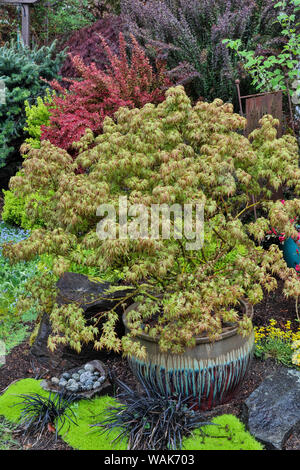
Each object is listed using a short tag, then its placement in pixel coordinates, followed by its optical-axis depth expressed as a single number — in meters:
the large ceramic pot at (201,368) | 3.12
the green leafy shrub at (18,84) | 7.71
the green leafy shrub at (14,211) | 6.97
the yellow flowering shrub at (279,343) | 3.78
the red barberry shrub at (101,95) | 5.86
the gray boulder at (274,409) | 2.99
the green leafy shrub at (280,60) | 5.60
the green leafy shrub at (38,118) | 6.92
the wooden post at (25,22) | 9.39
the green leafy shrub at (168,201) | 2.92
